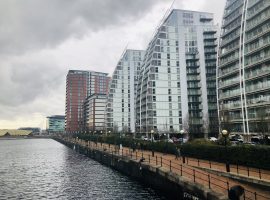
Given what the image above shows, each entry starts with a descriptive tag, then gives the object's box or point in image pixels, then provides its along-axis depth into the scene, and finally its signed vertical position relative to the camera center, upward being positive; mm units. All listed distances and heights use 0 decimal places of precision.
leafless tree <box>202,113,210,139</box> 71621 -2263
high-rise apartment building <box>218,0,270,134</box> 52194 +15355
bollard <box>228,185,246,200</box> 12560 -4362
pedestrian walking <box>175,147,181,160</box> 30094 -4599
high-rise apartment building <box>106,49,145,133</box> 125116 +20265
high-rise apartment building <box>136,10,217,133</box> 85425 +19101
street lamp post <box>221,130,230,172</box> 20192 -1606
